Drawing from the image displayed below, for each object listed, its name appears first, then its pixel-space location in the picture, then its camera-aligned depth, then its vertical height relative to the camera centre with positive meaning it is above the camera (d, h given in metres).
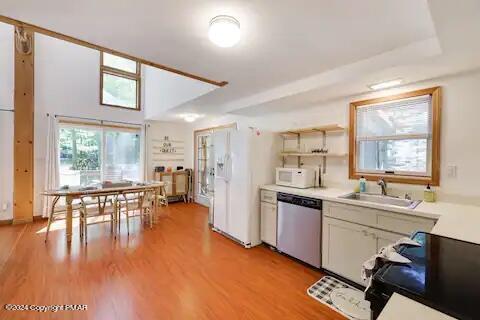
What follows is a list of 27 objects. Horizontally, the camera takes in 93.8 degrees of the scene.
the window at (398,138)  2.41 +0.26
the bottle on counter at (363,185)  2.84 -0.32
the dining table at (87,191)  3.46 -0.54
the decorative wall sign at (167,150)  6.16 +0.22
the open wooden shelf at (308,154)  3.07 +0.07
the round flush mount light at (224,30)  1.62 +0.94
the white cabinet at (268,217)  3.24 -0.86
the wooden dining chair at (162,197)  5.11 -0.89
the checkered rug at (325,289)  2.11 -1.34
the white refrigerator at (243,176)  3.36 -0.28
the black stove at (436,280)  0.73 -0.46
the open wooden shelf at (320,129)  3.06 +0.44
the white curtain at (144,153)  5.77 +0.13
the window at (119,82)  5.39 +1.89
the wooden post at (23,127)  4.30 +0.59
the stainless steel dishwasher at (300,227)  2.67 -0.87
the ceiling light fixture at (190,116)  5.14 +1.00
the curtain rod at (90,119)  4.69 +0.88
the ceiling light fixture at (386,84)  2.44 +0.85
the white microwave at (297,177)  3.14 -0.26
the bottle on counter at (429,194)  2.30 -0.36
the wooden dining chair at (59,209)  3.57 -1.04
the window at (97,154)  4.94 +0.09
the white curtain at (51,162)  4.57 -0.09
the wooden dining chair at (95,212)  3.56 -0.91
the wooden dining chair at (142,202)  4.07 -0.83
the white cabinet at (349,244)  2.18 -0.89
